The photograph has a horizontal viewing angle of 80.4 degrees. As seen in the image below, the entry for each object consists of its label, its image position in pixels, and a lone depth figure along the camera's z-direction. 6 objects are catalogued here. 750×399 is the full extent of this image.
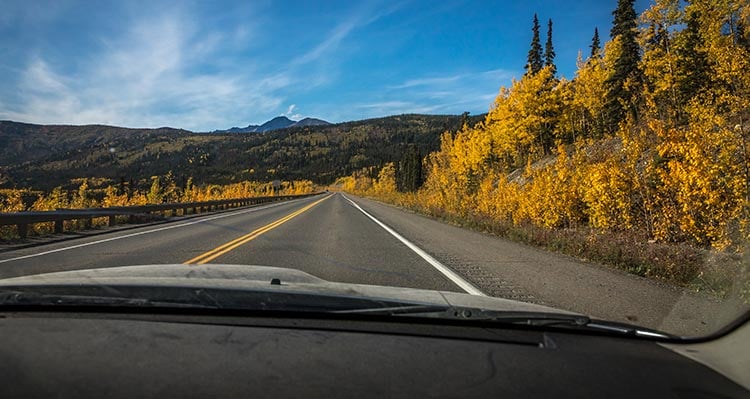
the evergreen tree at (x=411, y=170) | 90.00
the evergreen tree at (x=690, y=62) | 33.34
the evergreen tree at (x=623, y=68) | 42.34
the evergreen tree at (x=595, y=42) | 64.75
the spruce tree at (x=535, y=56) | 54.50
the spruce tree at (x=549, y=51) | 58.06
